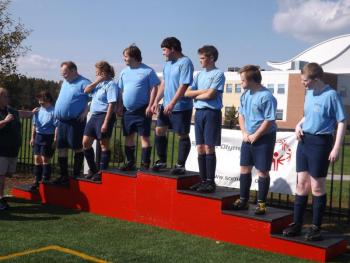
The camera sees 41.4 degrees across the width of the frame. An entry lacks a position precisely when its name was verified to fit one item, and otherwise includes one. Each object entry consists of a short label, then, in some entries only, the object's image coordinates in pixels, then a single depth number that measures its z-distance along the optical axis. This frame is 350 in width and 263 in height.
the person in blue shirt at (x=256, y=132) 5.45
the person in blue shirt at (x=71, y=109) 7.05
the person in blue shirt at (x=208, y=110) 5.91
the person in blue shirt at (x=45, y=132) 7.75
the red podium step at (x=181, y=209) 5.22
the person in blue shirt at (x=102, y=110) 6.71
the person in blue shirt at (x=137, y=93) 6.61
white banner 7.56
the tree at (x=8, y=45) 10.98
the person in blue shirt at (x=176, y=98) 6.12
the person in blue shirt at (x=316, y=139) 4.96
